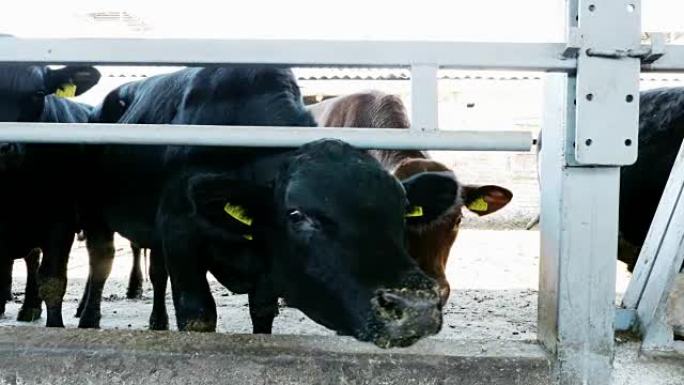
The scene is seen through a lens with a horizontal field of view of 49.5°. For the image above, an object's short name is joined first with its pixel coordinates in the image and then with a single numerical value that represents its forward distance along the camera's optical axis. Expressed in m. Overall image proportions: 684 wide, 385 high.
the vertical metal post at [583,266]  2.32
